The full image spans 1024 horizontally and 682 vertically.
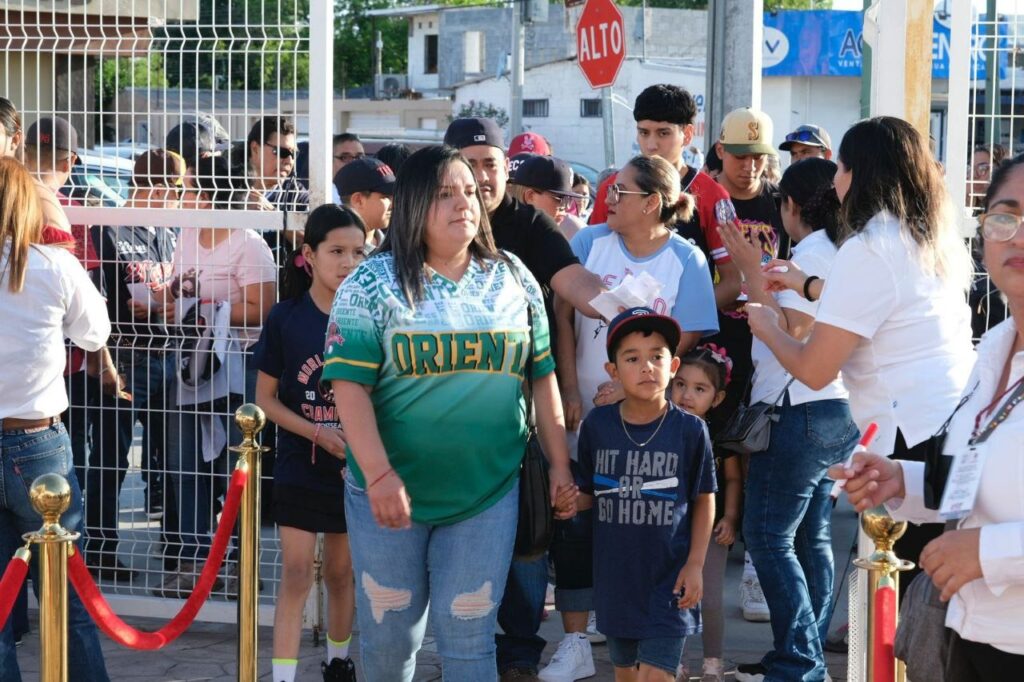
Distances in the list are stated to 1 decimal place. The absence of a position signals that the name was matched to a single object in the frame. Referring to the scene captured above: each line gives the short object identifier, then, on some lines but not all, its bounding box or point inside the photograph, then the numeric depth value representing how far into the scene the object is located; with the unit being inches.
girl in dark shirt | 201.2
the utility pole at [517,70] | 1155.9
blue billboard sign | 1493.6
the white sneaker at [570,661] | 216.2
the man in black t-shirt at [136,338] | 236.7
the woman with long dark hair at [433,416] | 157.4
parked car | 239.1
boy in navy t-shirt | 182.4
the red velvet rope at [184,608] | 154.4
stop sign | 457.7
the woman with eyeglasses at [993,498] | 107.3
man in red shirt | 226.2
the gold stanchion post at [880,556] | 119.2
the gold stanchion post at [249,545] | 180.4
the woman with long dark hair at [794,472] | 199.2
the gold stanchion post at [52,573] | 145.1
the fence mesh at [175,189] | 229.5
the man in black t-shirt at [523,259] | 202.2
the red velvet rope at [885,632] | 118.1
